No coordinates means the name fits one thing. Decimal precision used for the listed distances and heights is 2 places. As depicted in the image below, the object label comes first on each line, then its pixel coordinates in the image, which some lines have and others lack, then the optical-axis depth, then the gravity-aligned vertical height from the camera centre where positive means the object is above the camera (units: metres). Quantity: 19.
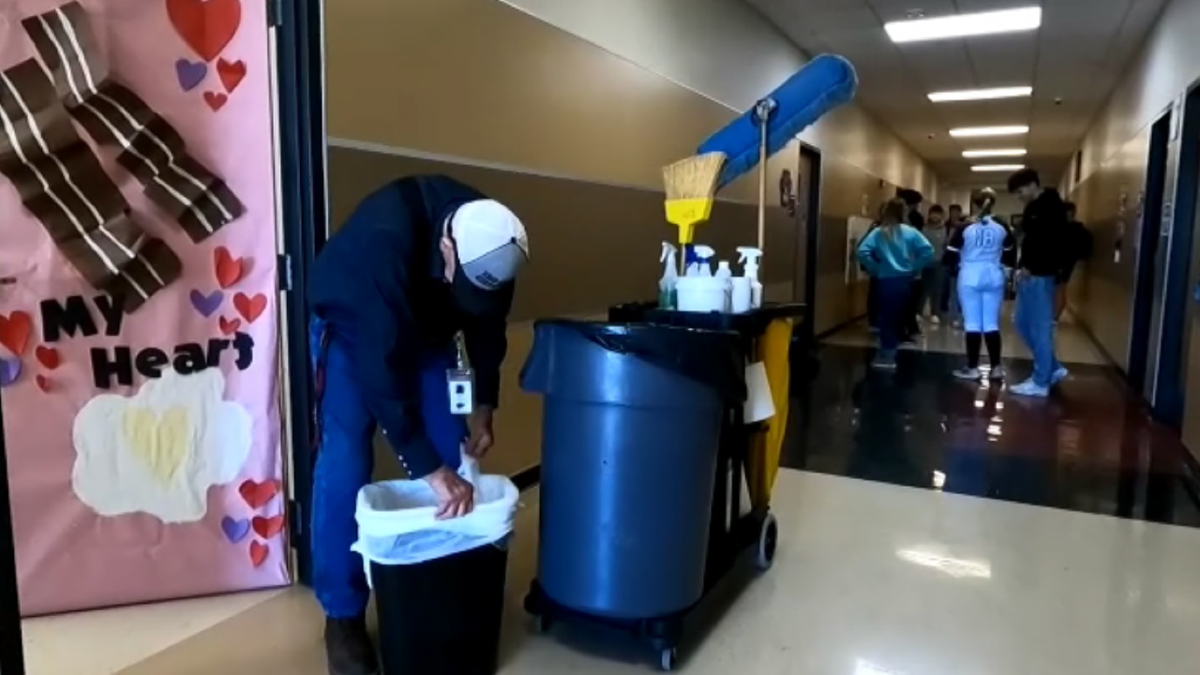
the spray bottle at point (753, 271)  2.57 -0.08
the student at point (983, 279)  5.82 -0.20
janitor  1.73 -0.24
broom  2.83 +0.19
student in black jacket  5.30 -0.11
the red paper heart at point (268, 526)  2.44 -0.85
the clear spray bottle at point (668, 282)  2.53 -0.12
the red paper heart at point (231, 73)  2.26 +0.44
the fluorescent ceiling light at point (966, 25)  6.10 +1.71
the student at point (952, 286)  9.60 -0.46
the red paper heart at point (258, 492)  2.42 -0.75
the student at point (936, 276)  9.68 -0.33
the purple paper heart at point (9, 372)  2.08 -0.35
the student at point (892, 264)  6.61 -0.12
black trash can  1.79 -0.81
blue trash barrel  1.91 -0.50
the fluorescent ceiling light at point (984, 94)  9.05 +1.74
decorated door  2.07 -0.18
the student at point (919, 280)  7.48 -0.07
